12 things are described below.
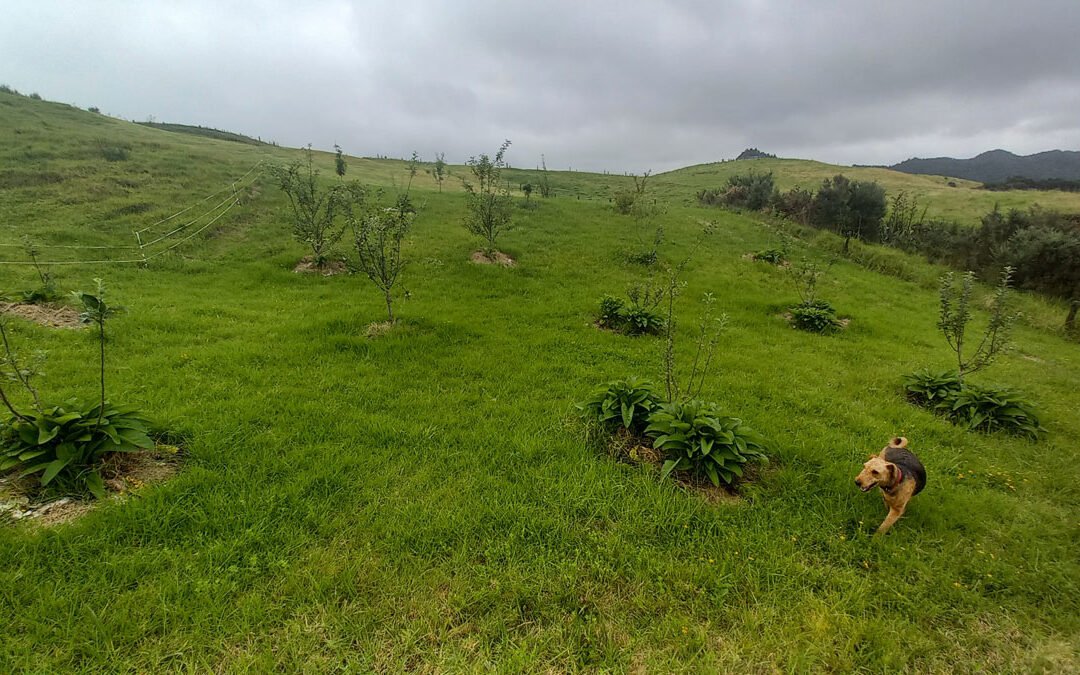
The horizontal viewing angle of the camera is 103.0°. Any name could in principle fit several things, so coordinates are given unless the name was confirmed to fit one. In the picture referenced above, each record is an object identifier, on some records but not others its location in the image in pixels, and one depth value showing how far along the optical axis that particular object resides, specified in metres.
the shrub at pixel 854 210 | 26.12
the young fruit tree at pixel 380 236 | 8.19
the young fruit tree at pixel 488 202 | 14.63
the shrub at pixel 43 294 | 8.66
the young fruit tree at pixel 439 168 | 23.60
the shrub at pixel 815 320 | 10.70
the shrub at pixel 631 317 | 9.49
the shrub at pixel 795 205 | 27.80
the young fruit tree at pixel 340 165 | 21.76
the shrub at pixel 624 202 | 22.88
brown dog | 3.60
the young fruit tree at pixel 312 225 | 13.02
